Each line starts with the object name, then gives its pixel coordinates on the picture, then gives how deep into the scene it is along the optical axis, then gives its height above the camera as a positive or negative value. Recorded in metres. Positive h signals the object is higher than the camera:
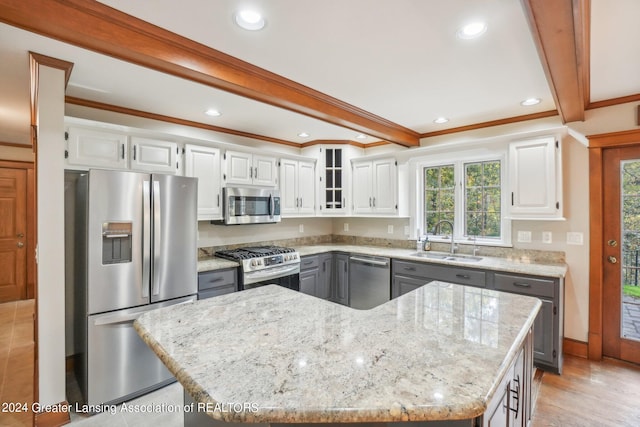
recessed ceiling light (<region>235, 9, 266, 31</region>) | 1.60 +1.05
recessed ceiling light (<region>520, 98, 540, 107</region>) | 2.84 +1.05
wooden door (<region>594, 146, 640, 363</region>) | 2.81 -0.38
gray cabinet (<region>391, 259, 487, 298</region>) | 3.09 -0.67
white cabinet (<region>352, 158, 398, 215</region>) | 4.15 +0.37
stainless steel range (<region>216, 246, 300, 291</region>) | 3.22 -0.58
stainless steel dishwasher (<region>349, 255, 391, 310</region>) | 3.77 -0.87
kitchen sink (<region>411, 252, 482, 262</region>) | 3.38 -0.52
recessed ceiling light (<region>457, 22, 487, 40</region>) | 1.71 +1.04
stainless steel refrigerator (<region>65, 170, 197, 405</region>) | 2.24 -0.43
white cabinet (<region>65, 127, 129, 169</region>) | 2.43 +0.55
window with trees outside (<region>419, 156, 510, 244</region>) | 3.58 +0.17
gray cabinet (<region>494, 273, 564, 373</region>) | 2.66 -0.94
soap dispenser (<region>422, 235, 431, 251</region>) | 4.00 -0.42
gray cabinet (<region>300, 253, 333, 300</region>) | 3.93 -0.82
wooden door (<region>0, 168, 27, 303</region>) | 4.91 -0.32
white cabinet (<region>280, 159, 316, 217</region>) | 4.14 +0.36
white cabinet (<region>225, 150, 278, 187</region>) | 3.56 +0.54
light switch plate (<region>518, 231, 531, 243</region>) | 3.31 -0.26
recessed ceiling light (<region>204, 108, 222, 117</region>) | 3.13 +1.06
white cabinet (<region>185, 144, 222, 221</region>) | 3.22 +0.42
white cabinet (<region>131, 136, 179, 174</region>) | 2.80 +0.56
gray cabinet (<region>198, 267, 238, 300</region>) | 2.93 -0.68
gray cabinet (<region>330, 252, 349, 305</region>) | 4.20 -0.91
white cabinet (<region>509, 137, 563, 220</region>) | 2.92 +0.33
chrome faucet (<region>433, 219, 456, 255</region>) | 3.77 -0.19
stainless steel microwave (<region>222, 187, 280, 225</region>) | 3.48 +0.10
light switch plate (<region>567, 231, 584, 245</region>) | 3.02 -0.26
